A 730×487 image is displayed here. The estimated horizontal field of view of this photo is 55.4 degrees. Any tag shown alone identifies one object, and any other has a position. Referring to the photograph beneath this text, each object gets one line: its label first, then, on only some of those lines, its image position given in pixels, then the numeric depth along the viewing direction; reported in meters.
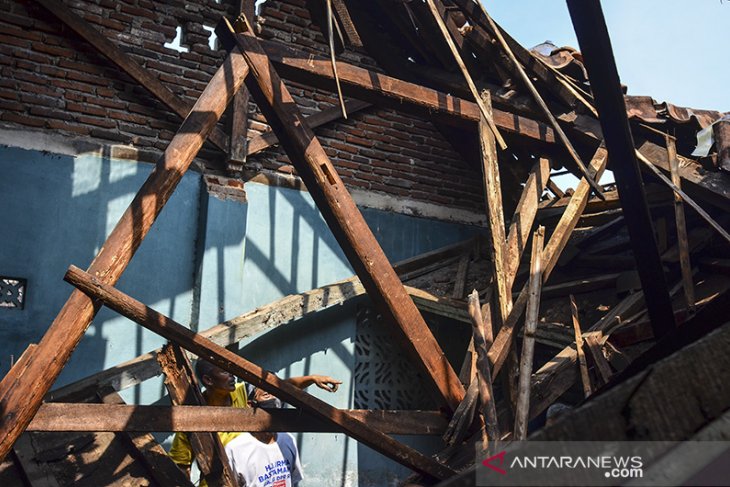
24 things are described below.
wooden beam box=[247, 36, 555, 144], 4.02
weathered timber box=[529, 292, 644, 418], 4.61
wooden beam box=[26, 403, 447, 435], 3.10
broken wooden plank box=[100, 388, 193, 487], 3.90
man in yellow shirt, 4.18
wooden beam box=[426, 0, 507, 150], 3.97
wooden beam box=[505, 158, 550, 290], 4.51
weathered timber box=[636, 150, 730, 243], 4.16
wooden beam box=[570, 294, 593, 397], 4.57
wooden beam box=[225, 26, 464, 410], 3.79
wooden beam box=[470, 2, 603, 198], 4.09
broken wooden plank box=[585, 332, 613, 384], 4.61
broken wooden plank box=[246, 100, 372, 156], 6.30
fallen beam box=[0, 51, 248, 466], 2.85
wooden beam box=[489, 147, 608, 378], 4.11
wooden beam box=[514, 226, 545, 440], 3.83
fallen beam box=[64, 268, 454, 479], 3.10
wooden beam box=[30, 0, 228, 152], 5.70
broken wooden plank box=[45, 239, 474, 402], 4.87
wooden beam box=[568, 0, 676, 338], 3.49
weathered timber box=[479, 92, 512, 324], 4.25
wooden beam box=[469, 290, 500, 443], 3.70
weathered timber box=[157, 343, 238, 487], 3.78
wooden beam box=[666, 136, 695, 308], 4.74
